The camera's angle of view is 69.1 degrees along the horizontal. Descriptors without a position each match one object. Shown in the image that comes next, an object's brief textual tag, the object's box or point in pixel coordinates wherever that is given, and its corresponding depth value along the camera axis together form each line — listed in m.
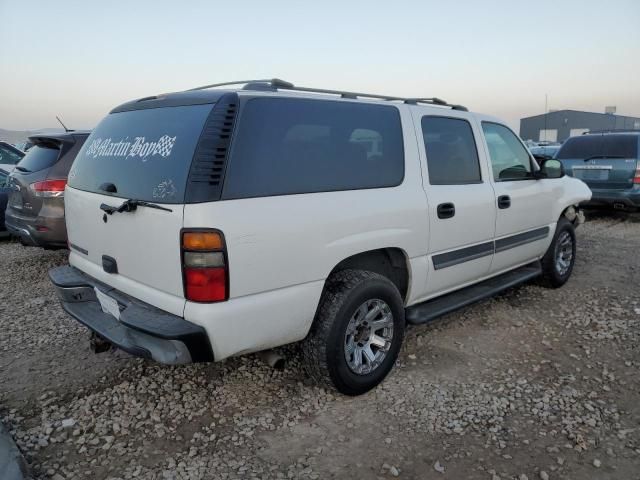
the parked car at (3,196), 6.91
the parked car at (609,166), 8.09
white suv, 2.26
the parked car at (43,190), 5.10
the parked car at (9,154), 8.27
